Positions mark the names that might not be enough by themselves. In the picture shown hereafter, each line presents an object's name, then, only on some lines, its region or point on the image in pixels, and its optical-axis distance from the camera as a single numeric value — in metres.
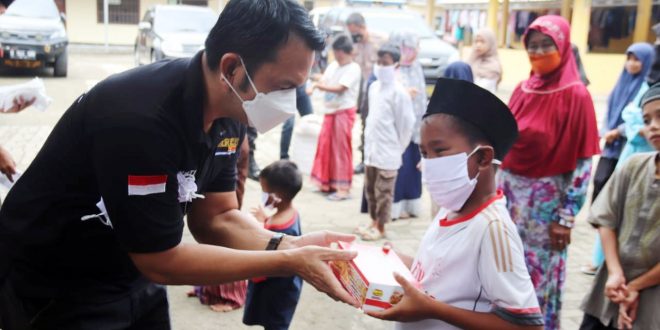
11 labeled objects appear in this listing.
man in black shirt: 1.76
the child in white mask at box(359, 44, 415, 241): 5.76
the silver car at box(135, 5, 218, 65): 12.38
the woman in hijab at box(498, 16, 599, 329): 3.47
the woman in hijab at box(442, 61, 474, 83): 5.67
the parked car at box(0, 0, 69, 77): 13.95
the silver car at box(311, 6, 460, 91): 12.59
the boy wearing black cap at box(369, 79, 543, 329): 1.91
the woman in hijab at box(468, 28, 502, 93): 6.52
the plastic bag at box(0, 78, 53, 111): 3.25
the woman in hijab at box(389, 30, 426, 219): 6.43
